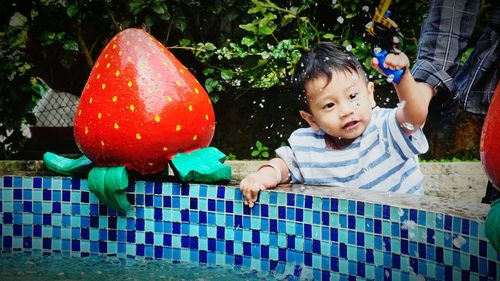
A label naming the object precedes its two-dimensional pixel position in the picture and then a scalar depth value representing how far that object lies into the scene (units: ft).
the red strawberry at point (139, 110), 8.13
